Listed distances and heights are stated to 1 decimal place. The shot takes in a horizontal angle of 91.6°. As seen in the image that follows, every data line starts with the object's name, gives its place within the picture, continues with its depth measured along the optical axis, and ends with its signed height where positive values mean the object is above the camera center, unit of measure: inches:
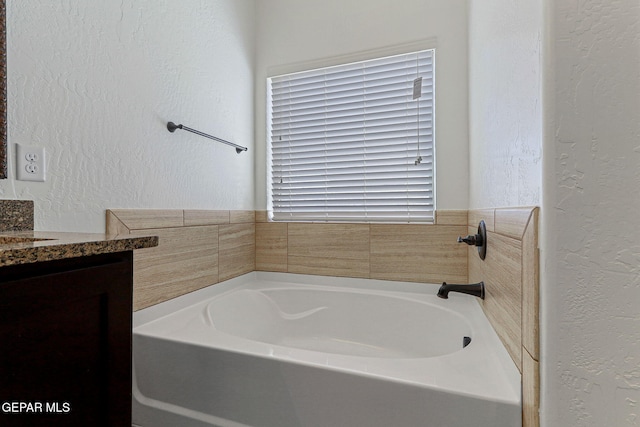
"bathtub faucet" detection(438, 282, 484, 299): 53.4 -13.7
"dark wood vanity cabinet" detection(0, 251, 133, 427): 20.3 -10.0
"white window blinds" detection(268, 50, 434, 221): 74.2 +17.4
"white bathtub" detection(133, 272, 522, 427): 34.1 -21.6
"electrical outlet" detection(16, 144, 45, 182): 37.7 +5.6
